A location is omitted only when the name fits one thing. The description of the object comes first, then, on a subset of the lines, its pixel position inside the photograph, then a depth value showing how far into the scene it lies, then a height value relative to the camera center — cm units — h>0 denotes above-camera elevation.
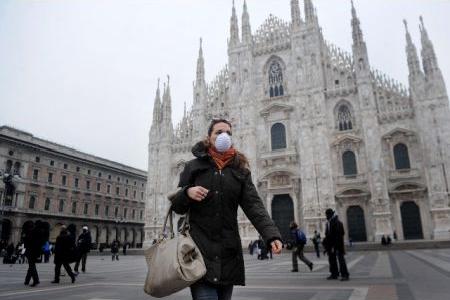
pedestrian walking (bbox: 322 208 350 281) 791 -25
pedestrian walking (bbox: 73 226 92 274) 1175 -17
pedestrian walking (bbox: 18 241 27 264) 2053 -94
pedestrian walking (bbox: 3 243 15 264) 1941 -87
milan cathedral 2569 +837
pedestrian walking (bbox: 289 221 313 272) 1026 -33
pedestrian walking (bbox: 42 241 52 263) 2071 -83
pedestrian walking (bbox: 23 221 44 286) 810 -10
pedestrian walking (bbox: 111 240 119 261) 2152 -65
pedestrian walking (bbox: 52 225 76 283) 861 -34
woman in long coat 258 +22
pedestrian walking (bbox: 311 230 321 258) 1811 -67
